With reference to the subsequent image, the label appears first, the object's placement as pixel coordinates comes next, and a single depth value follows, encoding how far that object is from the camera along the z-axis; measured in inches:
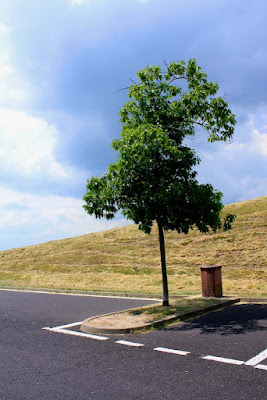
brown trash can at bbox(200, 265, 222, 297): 476.1
